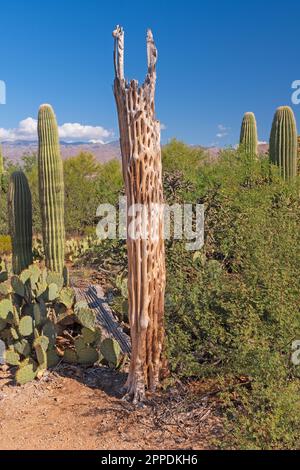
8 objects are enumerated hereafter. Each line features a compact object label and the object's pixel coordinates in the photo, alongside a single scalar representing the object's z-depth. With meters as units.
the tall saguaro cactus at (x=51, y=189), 10.59
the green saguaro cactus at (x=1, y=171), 24.33
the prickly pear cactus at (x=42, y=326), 5.75
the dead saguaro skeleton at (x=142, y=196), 4.60
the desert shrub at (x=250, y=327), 4.12
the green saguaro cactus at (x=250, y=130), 17.20
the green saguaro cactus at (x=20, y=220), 9.85
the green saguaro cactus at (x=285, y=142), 13.05
